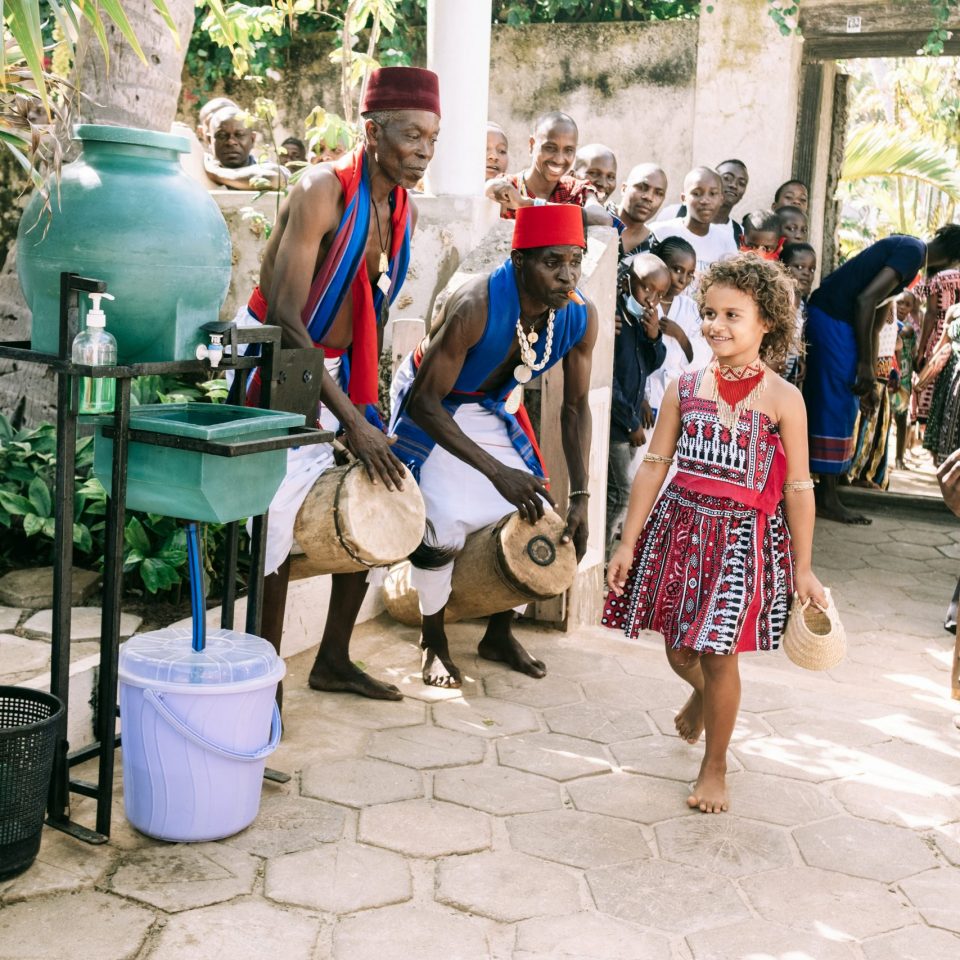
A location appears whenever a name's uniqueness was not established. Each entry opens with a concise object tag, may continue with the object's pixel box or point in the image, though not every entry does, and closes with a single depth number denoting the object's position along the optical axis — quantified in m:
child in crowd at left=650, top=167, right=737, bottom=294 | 7.15
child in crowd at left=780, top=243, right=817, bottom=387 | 8.14
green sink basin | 3.07
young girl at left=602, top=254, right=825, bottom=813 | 3.71
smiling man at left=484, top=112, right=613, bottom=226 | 6.31
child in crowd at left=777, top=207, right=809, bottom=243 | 8.35
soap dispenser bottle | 2.96
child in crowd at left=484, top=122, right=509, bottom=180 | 7.52
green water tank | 3.06
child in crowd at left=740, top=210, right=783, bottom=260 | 7.84
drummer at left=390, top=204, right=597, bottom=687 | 4.29
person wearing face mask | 6.02
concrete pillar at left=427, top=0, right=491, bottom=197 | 5.95
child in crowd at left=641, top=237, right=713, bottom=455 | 6.25
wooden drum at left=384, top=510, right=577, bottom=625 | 4.52
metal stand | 3.01
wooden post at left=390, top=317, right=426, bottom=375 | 5.22
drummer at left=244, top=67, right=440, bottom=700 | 3.93
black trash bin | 2.93
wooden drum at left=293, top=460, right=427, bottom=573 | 3.96
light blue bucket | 3.23
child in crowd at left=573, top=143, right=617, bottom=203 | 6.93
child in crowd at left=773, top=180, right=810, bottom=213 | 8.75
